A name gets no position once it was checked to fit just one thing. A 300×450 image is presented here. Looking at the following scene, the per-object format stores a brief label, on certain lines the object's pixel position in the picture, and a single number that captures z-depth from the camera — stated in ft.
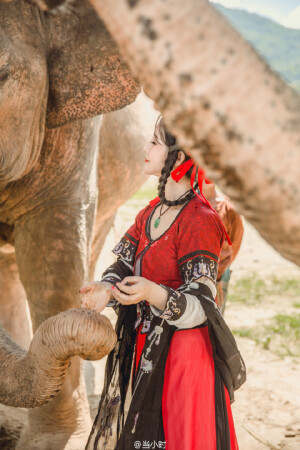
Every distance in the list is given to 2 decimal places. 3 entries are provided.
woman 10.98
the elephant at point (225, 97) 6.82
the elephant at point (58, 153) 12.44
